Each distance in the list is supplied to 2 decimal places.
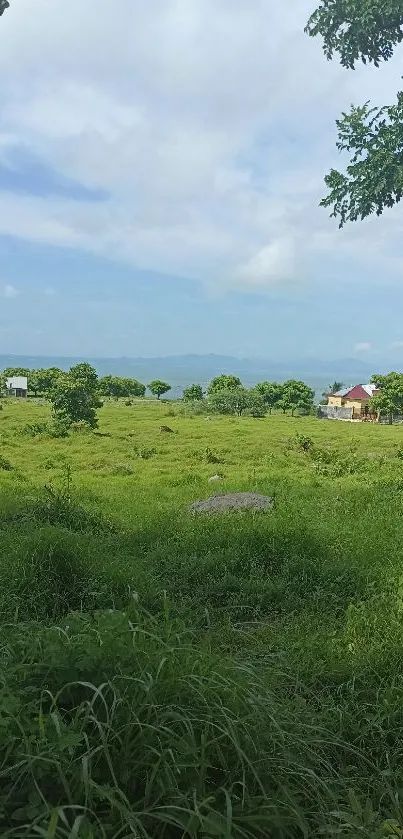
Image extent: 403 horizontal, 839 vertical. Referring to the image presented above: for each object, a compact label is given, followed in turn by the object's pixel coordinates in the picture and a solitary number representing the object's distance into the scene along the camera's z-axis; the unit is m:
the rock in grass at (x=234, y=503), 9.58
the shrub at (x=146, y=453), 19.02
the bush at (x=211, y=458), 18.17
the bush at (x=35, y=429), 23.59
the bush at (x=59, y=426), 23.56
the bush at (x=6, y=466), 16.48
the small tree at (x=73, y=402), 24.89
